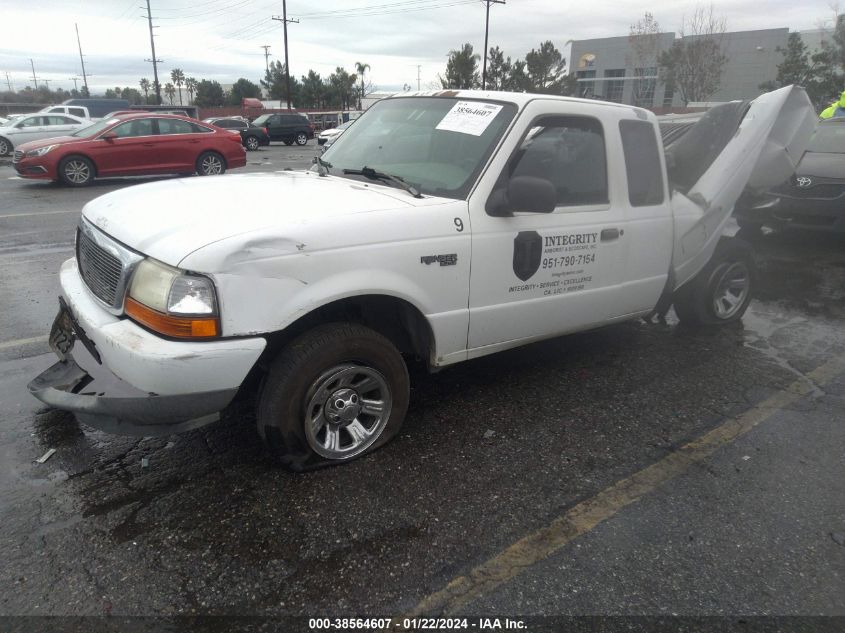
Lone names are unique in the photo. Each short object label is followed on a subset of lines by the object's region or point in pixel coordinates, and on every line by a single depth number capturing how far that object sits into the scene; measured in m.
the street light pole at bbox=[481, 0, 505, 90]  43.62
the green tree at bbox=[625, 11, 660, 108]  40.44
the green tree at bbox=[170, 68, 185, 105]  107.51
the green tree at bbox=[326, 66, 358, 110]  66.94
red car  12.66
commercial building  45.22
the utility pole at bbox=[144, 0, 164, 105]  53.72
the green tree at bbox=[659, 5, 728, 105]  35.94
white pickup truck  2.47
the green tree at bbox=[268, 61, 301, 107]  66.69
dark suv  30.67
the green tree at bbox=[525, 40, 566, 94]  44.88
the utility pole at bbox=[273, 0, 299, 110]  47.56
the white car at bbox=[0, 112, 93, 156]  18.52
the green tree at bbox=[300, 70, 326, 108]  66.44
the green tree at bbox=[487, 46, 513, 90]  48.12
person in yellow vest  11.12
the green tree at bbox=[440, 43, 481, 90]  48.65
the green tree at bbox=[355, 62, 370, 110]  77.62
